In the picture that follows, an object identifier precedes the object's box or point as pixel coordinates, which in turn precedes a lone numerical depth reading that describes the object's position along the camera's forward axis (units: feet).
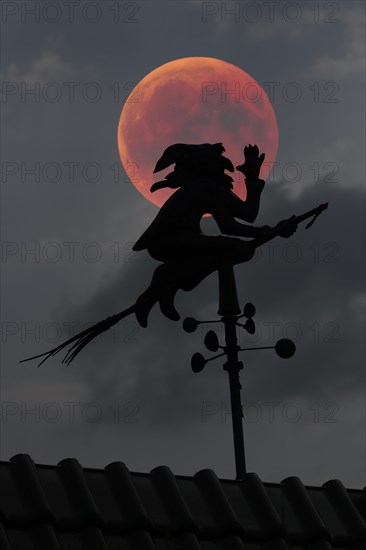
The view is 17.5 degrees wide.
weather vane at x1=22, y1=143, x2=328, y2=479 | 59.67
